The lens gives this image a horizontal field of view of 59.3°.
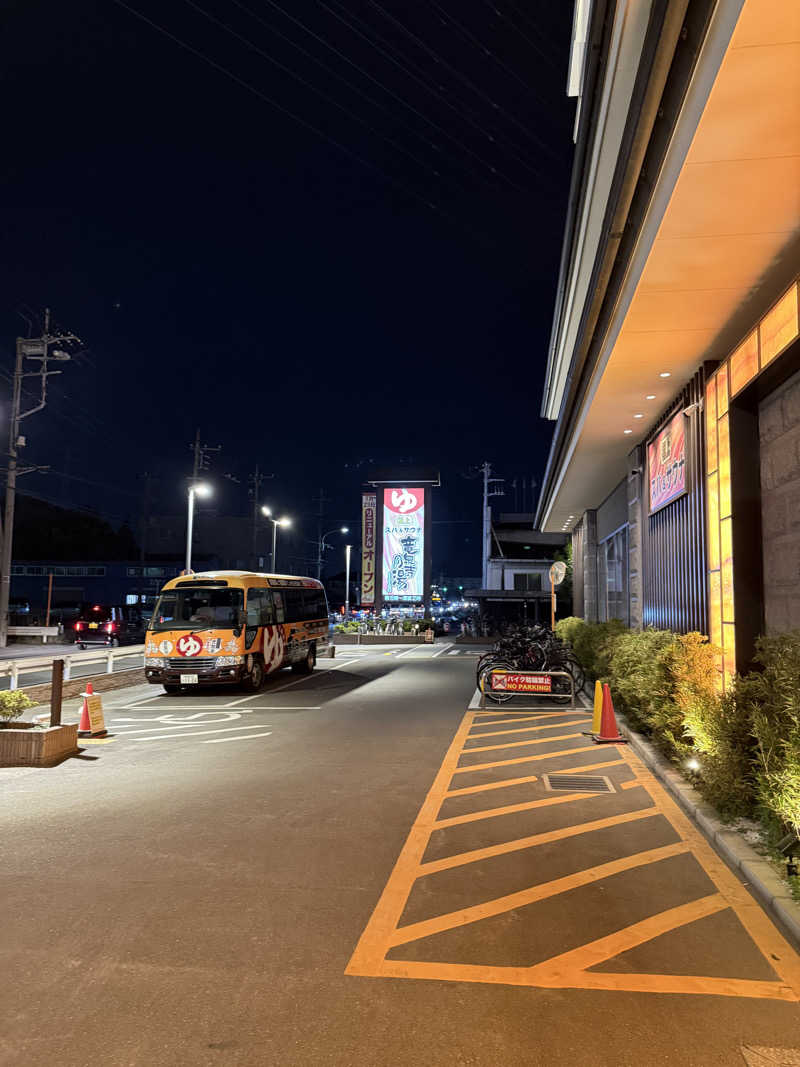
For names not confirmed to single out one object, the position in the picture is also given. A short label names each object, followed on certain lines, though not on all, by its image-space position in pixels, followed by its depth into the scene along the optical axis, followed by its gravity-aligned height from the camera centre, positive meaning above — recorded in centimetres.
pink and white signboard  4459 +302
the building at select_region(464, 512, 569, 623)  4794 +208
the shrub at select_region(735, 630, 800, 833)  479 -96
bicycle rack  1378 -198
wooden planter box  889 -199
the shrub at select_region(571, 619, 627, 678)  1442 -110
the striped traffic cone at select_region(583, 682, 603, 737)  1071 -181
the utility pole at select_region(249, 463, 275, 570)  6475 +952
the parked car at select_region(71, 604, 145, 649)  3017 -160
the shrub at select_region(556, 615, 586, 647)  2279 -109
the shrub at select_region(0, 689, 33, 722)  927 -152
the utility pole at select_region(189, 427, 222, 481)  4778 +975
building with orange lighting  498 +341
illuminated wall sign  1177 +247
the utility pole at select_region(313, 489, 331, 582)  9152 +693
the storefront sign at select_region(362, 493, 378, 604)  4562 +323
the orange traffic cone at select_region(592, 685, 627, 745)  1038 -188
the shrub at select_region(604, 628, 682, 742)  862 -119
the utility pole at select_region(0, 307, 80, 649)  3200 +987
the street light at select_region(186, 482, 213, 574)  2526 +371
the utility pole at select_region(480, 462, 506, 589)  5638 +573
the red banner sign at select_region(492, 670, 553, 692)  1376 -165
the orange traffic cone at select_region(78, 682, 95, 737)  1066 -206
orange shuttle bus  1527 -87
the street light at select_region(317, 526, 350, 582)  9044 +549
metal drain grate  765 -208
